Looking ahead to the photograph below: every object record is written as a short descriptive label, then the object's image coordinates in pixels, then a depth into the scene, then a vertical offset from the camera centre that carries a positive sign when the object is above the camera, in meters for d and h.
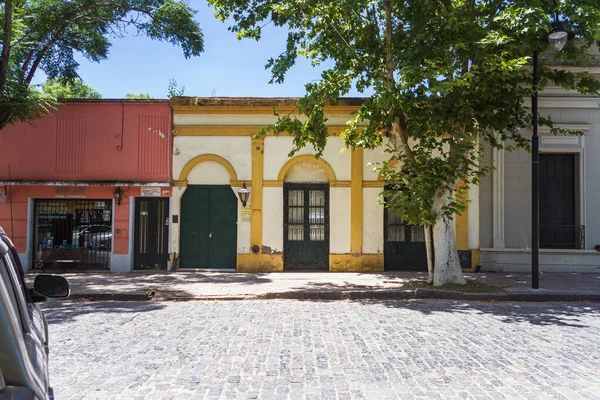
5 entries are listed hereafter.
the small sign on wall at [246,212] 13.56 +0.34
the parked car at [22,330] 1.65 -0.48
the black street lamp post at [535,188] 10.01 +0.83
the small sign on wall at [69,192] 13.69 +0.90
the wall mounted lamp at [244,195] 13.31 +0.83
